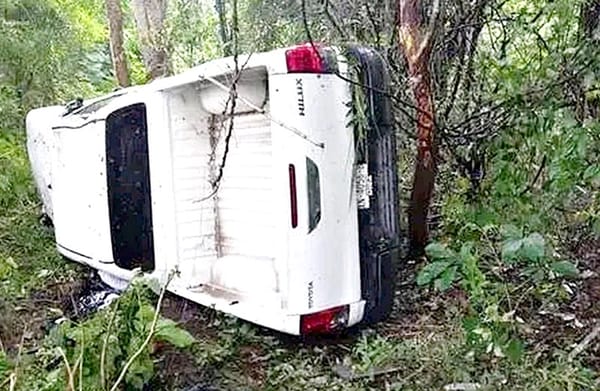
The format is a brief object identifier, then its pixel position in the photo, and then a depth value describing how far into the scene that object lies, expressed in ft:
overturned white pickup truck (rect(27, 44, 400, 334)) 10.77
